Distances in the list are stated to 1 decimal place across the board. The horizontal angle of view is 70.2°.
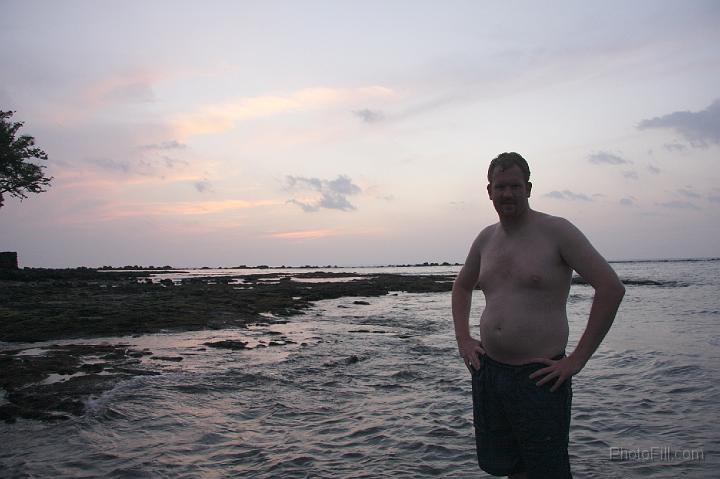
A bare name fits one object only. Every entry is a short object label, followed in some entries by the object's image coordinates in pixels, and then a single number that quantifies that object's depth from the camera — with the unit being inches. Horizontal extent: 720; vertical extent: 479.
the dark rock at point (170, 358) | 427.2
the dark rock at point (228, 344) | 502.4
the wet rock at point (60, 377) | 275.1
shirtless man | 128.7
